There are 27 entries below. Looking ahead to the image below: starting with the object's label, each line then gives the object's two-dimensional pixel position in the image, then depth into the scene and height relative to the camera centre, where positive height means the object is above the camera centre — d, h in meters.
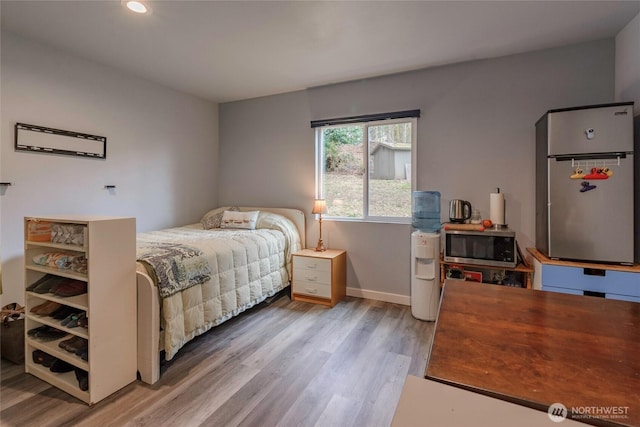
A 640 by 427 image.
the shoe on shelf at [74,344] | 1.89 -0.84
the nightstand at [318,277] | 3.33 -0.73
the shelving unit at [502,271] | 2.60 -0.54
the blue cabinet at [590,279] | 2.07 -0.48
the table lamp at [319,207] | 3.54 +0.06
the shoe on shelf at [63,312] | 2.04 -0.69
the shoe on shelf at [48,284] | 2.05 -0.50
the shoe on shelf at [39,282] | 2.08 -0.49
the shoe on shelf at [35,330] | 2.09 -0.82
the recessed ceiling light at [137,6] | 2.09 +1.46
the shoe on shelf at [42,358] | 2.01 -0.99
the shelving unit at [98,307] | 1.77 -0.59
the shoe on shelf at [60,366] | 1.97 -1.01
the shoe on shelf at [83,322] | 1.88 -0.69
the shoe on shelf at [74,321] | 1.89 -0.68
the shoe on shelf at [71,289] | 1.93 -0.50
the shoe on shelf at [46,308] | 2.06 -0.66
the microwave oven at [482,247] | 2.56 -0.31
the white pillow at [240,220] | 3.67 -0.09
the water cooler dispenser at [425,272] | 2.91 -0.59
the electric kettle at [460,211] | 2.90 +0.01
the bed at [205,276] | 1.99 -0.53
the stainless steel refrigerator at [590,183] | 2.11 +0.21
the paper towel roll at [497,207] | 2.76 +0.05
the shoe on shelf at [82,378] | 1.79 -1.02
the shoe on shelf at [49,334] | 2.06 -0.85
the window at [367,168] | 3.41 +0.53
